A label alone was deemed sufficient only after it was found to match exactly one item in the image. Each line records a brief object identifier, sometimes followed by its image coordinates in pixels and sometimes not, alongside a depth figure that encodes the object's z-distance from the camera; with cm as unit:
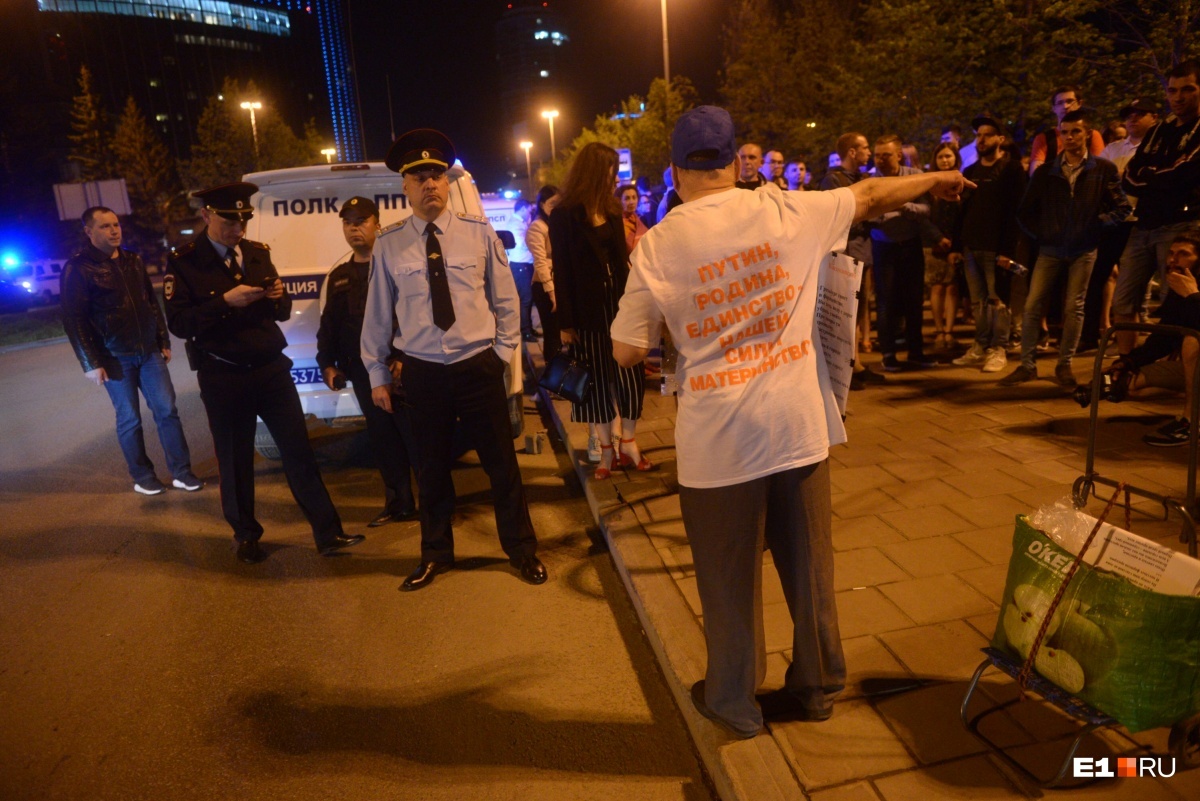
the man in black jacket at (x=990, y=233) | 736
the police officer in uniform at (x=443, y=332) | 435
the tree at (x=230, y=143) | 4628
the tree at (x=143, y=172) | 4366
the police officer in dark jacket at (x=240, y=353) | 490
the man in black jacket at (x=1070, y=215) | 650
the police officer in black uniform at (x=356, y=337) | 552
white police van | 697
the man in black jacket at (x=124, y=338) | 636
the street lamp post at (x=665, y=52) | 2318
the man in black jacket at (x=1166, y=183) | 564
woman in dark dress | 525
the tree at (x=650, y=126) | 3381
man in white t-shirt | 257
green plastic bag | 223
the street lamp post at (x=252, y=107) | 4438
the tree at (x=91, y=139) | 4197
